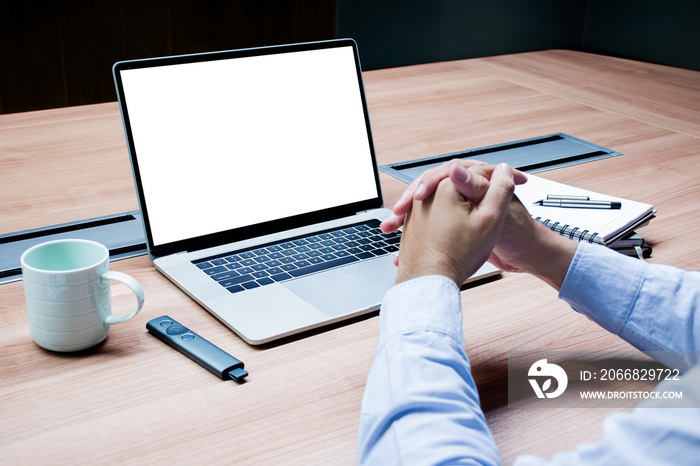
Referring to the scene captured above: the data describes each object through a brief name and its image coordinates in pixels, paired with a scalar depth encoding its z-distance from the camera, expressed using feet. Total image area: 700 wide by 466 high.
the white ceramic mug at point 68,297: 2.49
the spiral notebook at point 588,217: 3.44
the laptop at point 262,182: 3.02
